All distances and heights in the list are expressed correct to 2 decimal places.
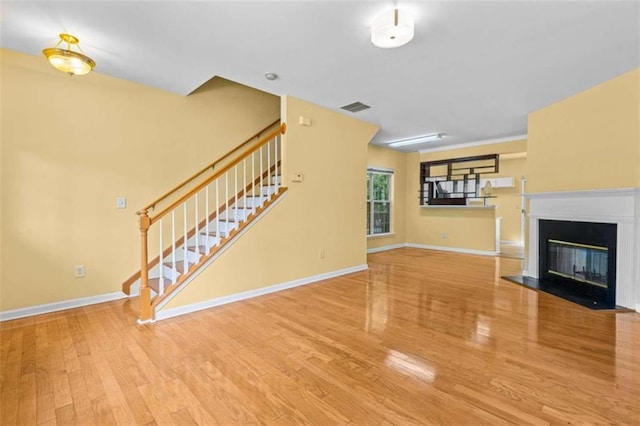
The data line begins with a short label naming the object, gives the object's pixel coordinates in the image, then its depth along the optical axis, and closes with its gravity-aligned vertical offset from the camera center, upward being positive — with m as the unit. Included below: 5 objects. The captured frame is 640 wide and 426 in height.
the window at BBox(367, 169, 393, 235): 6.83 +0.20
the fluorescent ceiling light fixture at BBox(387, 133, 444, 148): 5.89 +1.53
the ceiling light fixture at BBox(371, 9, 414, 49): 2.10 +1.37
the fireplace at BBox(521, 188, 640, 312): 3.04 -0.15
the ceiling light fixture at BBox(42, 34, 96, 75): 2.31 +1.27
